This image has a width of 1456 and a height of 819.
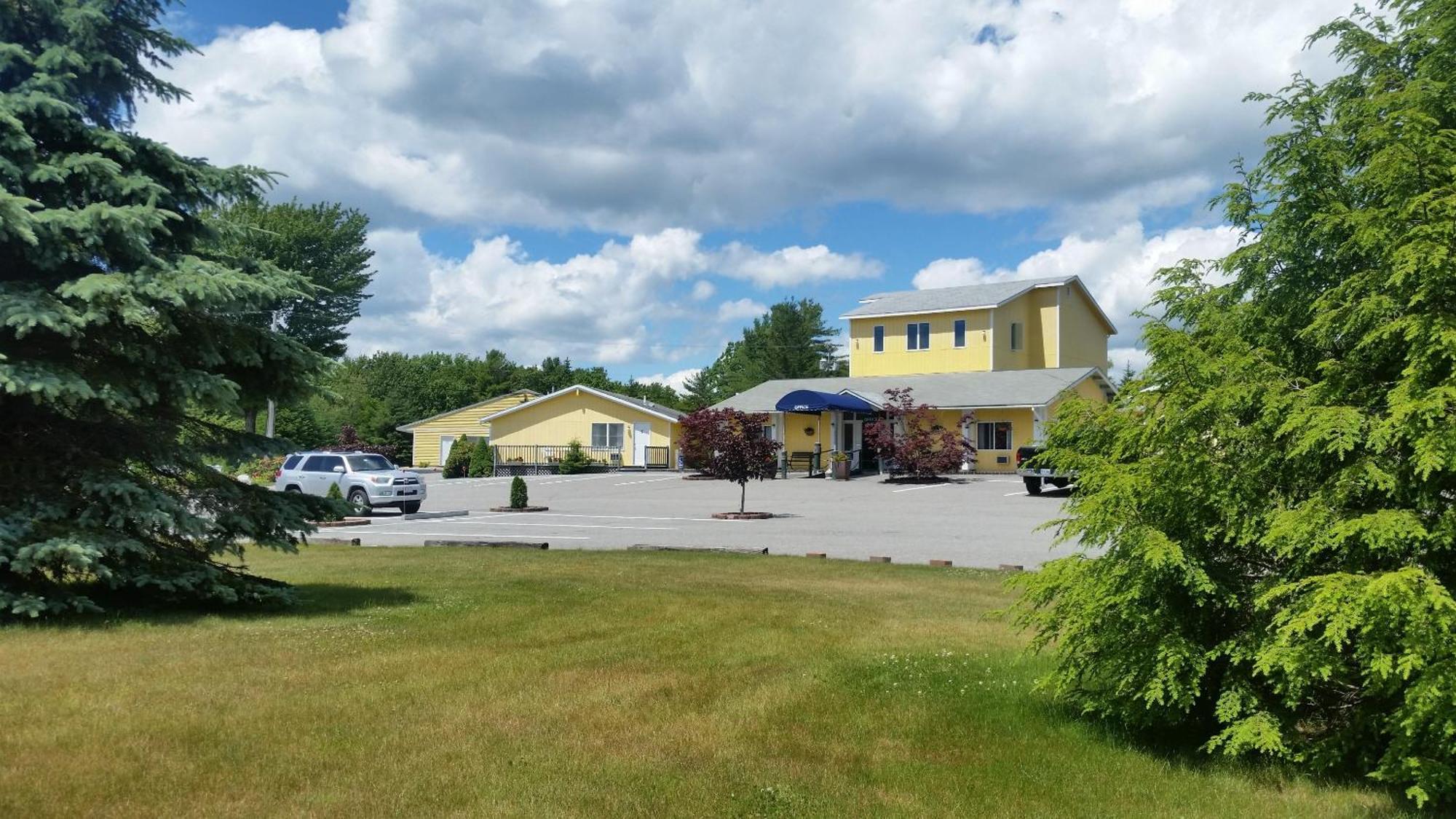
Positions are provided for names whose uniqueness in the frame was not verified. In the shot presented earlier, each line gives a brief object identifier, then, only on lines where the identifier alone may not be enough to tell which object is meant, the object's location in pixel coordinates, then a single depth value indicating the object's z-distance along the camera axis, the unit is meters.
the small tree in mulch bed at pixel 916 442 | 37.03
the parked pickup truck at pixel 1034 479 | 29.66
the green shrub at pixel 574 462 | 48.81
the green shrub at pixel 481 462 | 49.55
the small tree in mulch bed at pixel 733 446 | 27.08
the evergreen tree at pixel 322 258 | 59.47
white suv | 28.05
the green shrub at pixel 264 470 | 40.34
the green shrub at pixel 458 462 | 50.66
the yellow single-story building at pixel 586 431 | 51.69
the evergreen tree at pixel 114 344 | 8.91
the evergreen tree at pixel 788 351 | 80.31
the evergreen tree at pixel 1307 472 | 4.86
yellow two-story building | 43.03
